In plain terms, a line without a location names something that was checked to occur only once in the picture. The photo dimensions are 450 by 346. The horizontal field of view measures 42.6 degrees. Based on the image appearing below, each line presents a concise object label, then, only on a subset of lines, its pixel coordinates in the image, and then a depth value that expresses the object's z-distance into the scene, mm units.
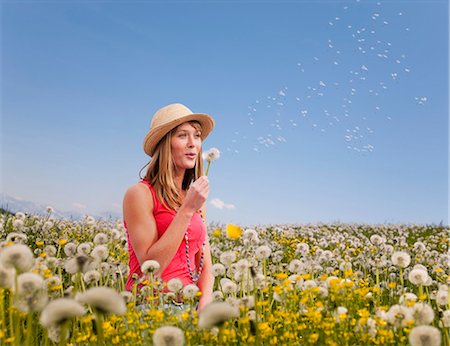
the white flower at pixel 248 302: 3869
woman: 5223
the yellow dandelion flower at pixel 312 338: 3642
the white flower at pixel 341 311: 3893
